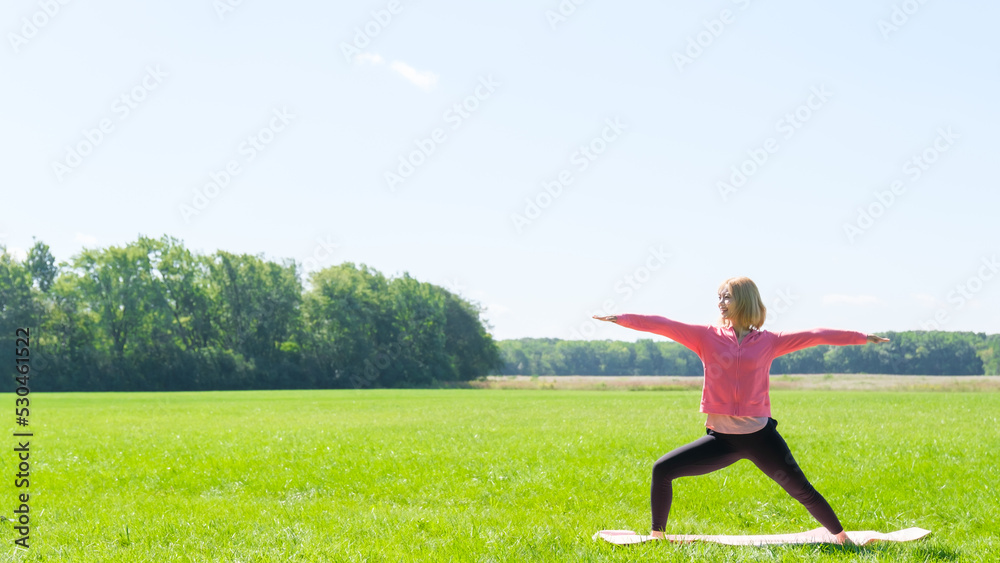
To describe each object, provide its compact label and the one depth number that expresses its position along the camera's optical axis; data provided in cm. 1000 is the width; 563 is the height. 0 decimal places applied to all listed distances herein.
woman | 625
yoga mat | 674
